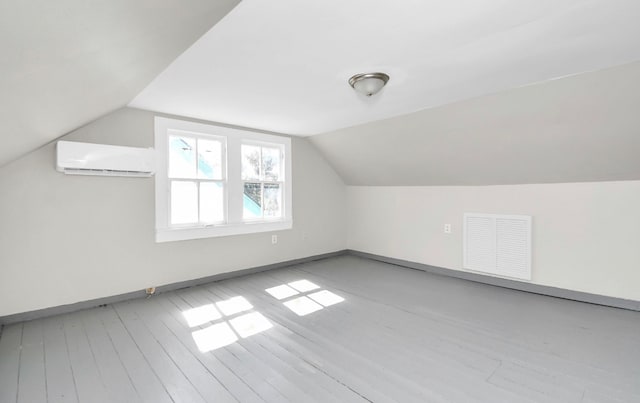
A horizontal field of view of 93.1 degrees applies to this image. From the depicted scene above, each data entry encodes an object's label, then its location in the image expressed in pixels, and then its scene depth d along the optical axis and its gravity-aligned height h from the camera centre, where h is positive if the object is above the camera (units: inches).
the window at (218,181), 141.4 +8.3
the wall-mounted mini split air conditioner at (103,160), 110.2 +14.5
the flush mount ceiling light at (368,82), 94.2 +36.4
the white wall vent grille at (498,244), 144.5 -24.3
